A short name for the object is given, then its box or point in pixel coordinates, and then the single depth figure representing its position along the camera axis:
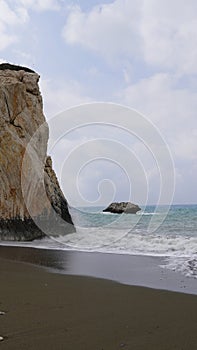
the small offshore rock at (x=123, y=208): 56.06
